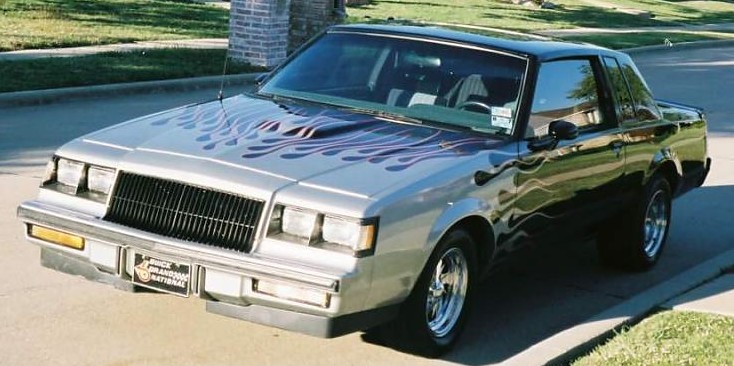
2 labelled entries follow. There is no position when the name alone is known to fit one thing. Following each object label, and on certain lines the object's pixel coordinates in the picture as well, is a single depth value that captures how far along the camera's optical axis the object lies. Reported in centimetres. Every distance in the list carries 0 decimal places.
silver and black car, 575
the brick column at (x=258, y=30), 1781
